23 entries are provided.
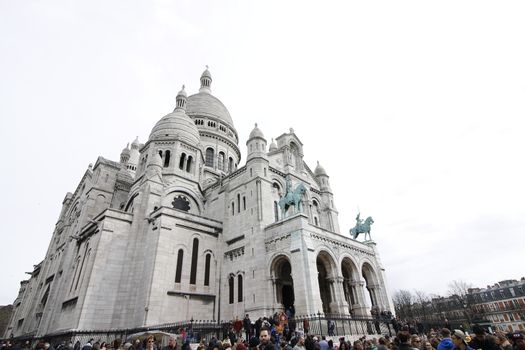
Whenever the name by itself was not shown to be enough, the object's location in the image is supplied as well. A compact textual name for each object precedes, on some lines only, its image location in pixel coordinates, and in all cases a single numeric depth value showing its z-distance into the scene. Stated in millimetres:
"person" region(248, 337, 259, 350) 7213
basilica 21484
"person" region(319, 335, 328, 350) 9391
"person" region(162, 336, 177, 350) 9125
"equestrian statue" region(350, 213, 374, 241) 27722
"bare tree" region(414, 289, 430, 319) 67688
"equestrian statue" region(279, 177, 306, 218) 23625
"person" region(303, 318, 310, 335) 15977
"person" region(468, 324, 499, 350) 5980
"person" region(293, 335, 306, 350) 7179
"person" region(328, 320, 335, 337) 16312
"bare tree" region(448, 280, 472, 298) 68938
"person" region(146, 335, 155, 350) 8906
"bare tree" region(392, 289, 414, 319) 61250
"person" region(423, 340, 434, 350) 6673
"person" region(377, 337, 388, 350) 8029
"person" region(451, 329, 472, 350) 5520
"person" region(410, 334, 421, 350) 7547
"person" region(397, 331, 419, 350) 5676
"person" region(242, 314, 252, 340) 16234
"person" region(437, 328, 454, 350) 5857
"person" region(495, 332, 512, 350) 6446
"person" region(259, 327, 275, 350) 6855
